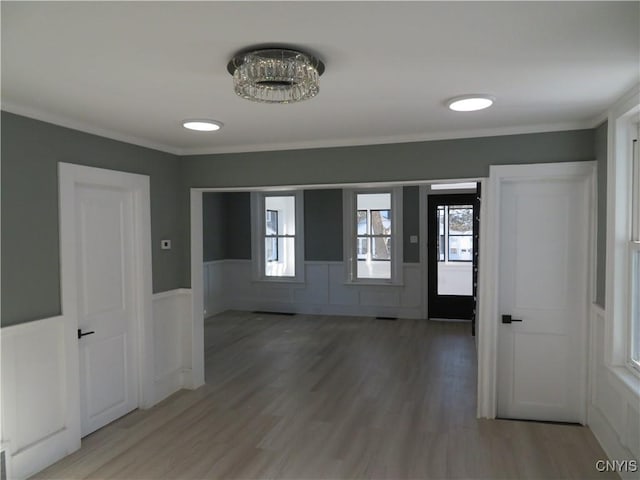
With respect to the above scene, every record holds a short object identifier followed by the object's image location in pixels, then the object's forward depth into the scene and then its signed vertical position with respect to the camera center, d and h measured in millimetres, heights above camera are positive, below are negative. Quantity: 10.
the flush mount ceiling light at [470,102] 2457 +758
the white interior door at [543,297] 3324 -545
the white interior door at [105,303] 3219 -573
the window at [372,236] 7312 -98
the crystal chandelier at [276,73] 1812 +692
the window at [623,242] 2588 -79
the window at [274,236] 7969 -97
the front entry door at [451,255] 6984 -420
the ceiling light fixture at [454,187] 6793 +701
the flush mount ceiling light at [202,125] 3012 +768
